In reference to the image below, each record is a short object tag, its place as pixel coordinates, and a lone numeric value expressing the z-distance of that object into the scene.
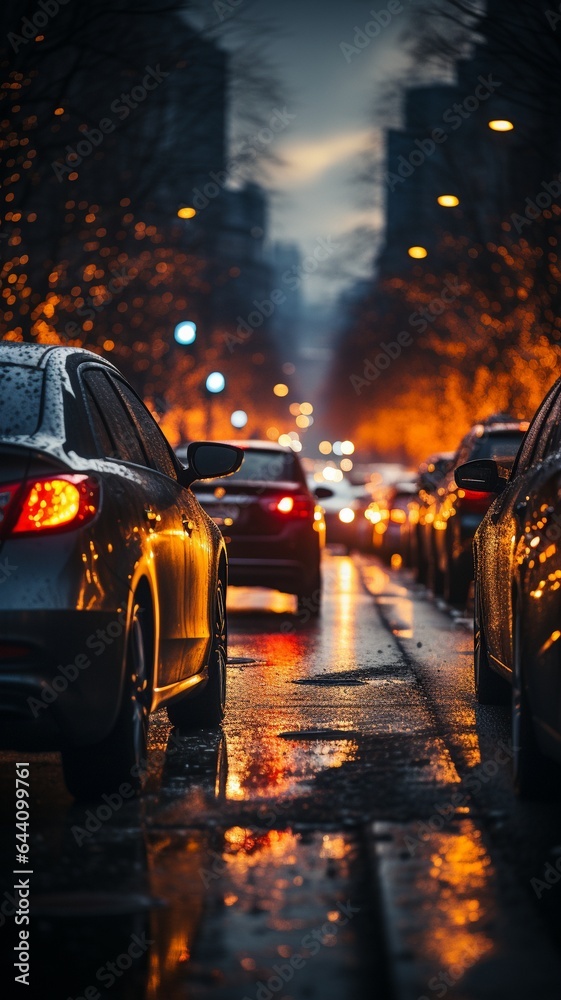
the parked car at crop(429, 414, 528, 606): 17.66
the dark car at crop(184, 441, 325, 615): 17.78
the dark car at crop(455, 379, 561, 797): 6.28
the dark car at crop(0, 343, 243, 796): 6.27
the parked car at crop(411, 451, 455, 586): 21.73
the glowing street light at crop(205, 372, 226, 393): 30.70
